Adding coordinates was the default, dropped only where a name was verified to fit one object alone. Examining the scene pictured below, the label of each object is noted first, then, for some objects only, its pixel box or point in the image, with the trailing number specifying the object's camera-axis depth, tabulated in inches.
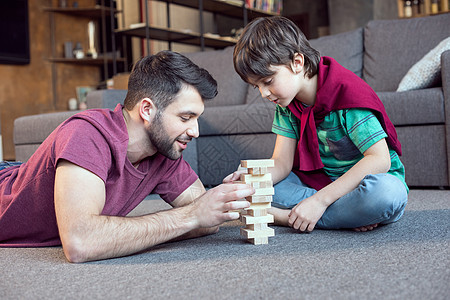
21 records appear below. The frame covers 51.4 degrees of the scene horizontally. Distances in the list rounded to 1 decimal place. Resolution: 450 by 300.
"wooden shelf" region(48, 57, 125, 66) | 237.1
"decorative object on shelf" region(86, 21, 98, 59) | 241.4
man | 41.8
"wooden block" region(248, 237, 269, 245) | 48.7
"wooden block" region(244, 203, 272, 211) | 48.6
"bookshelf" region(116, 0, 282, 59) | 178.5
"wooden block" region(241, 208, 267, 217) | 48.4
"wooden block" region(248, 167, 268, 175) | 48.1
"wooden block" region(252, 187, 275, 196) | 48.3
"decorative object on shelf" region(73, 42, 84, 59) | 241.0
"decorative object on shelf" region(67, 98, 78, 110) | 237.5
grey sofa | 90.0
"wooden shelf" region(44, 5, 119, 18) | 234.7
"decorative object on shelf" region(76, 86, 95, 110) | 234.7
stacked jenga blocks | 48.2
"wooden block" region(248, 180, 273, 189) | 48.3
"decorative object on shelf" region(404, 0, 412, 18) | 204.7
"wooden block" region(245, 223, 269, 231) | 48.8
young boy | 51.8
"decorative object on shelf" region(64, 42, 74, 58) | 242.1
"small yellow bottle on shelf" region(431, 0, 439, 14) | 198.2
